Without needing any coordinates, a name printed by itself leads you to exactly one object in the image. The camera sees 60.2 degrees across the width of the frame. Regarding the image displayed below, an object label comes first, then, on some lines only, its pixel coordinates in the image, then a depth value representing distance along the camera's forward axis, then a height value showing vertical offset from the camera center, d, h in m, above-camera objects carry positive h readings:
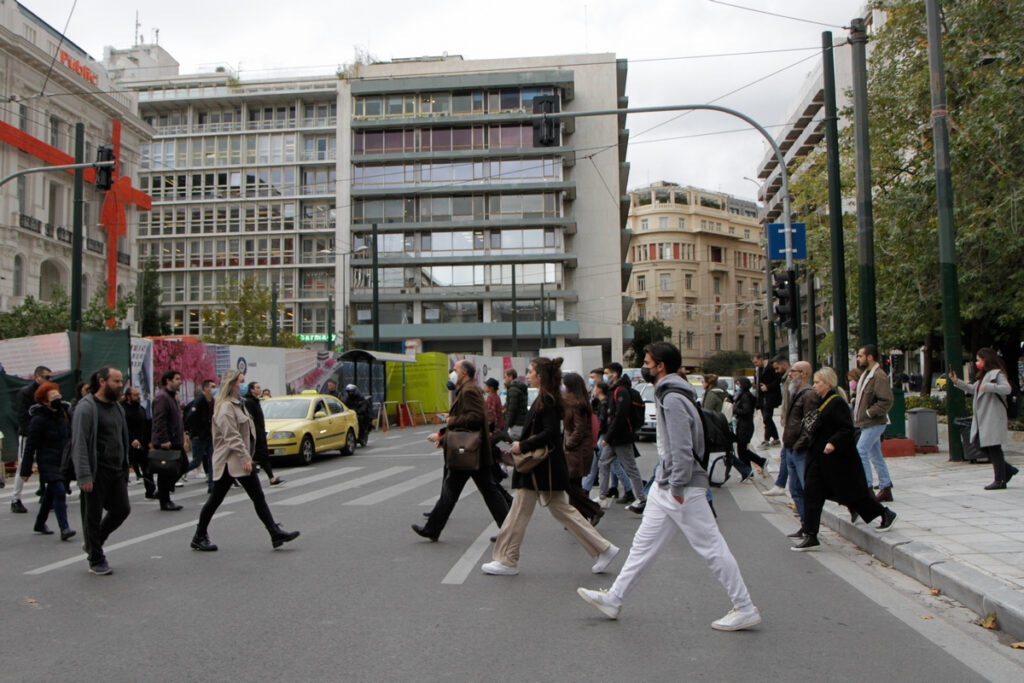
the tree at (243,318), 48.91 +3.20
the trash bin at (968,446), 13.38 -1.20
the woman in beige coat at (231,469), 7.98 -0.86
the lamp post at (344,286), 63.69 +6.45
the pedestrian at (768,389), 16.88 -0.37
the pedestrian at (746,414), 13.84 -0.71
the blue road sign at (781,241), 18.00 +2.64
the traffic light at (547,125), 14.17 +3.98
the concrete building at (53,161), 39.66 +10.13
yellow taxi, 17.33 -1.10
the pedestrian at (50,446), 9.08 -0.77
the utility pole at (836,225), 14.45 +2.37
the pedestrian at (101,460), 7.02 -0.69
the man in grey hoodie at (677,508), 5.40 -0.86
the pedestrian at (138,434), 11.64 -0.78
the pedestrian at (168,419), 12.08 -0.61
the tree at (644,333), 88.56 +3.81
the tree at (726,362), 88.94 +0.82
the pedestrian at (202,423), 13.22 -0.73
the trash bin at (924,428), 15.48 -1.05
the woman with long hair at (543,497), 6.97 -1.01
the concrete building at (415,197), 63.47 +13.17
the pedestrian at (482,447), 7.98 -0.69
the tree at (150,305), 64.56 +5.13
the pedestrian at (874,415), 9.79 -0.51
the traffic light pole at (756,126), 14.12 +4.04
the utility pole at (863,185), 13.73 +2.85
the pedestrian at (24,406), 11.01 -0.40
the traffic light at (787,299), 16.12 +1.29
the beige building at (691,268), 100.00 +11.69
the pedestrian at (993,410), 10.62 -0.51
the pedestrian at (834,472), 7.85 -0.91
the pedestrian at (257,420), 12.30 -0.64
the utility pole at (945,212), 12.98 +2.32
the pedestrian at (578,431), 8.62 -0.61
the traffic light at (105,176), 17.77 +4.04
